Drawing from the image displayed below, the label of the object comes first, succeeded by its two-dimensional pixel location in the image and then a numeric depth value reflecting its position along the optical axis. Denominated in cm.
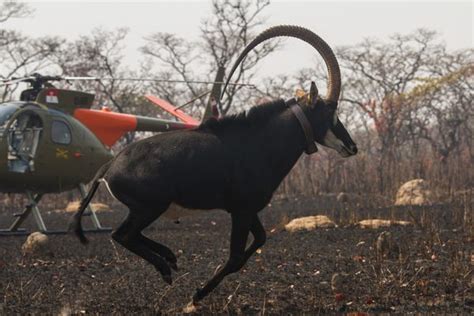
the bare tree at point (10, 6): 4944
